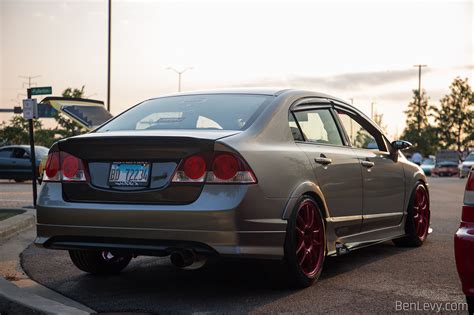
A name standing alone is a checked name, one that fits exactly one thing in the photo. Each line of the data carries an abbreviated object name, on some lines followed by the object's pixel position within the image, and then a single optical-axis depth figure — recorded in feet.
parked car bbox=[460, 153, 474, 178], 141.90
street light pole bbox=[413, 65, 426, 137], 272.43
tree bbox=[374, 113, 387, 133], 306.08
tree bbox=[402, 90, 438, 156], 281.54
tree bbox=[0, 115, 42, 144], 274.44
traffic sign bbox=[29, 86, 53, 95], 47.16
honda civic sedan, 16.62
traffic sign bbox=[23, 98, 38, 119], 44.70
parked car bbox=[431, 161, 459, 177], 187.73
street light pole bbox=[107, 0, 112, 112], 110.11
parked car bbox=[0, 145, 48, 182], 91.50
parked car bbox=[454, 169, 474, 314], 13.94
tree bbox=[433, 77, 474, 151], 274.77
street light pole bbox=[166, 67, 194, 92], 185.79
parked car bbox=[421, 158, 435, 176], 204.55
